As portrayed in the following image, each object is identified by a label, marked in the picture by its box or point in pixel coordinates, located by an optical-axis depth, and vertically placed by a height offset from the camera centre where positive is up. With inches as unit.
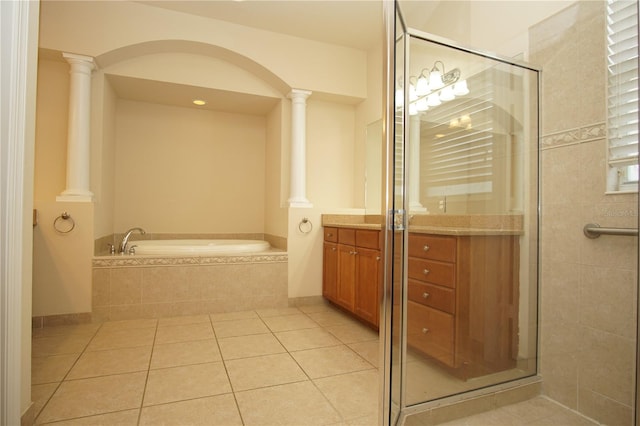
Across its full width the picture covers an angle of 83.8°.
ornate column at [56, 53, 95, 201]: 110.2 +24.7
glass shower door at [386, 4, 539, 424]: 62.6 -0.7
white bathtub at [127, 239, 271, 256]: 120.6 -12.7
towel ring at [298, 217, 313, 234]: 135.0 -4.6
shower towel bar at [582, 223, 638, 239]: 51.6 -2.0
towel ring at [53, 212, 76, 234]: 106.3 -3.1
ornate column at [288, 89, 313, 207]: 137.7 +26.7
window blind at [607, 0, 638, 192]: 49.6 +18.5
